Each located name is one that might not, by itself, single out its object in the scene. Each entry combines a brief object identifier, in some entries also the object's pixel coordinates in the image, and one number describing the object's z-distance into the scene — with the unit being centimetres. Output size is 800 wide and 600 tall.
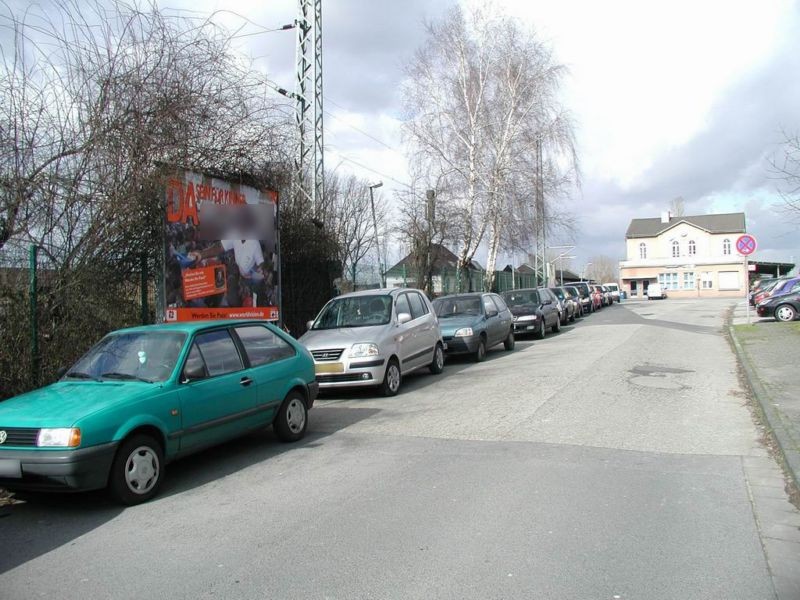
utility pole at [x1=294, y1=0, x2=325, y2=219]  1645
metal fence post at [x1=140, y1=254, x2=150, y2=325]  1096
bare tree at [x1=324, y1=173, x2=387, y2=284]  2741
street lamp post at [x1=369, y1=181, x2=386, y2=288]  2974
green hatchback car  539
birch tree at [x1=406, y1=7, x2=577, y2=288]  3012
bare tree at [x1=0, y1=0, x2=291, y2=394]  891
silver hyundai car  1067
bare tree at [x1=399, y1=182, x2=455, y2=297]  2591
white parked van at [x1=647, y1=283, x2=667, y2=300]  6894
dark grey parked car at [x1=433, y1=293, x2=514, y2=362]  1523
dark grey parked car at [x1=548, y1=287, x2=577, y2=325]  2756
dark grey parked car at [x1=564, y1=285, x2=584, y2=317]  3194
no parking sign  2248
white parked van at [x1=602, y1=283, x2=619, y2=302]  5148
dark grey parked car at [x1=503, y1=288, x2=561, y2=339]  2112
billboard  1120
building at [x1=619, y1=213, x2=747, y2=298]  7444
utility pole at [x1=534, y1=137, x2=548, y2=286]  3128
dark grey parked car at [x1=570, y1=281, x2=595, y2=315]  3591
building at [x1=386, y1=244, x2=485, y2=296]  2656
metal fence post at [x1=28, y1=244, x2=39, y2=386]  875
